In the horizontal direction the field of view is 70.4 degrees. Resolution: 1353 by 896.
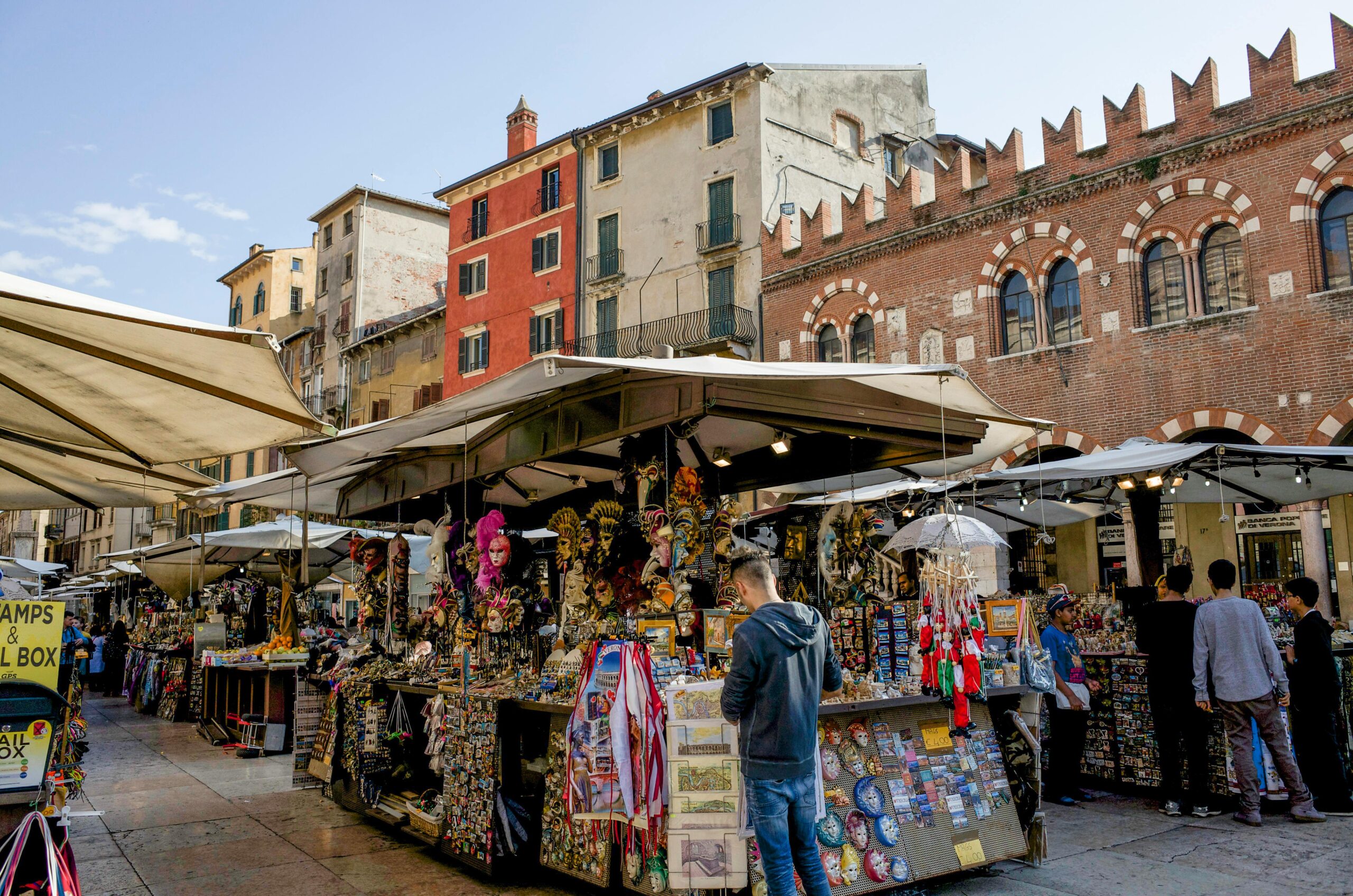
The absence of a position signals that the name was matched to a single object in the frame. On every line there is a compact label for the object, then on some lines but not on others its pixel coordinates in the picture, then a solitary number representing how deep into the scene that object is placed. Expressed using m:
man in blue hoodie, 4.18
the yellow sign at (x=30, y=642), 4.23
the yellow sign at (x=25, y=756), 3.92
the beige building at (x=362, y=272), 38.56
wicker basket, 6.38
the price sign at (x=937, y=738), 5.57
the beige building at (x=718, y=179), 24.56
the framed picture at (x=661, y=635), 5.41
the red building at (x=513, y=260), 29.17
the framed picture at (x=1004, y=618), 6.14
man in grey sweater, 6.63
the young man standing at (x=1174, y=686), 6.98
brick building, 15.16
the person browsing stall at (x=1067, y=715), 7.50
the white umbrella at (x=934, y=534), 9.62
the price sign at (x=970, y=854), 5.40
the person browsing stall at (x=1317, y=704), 6.93
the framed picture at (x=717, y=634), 5.41
